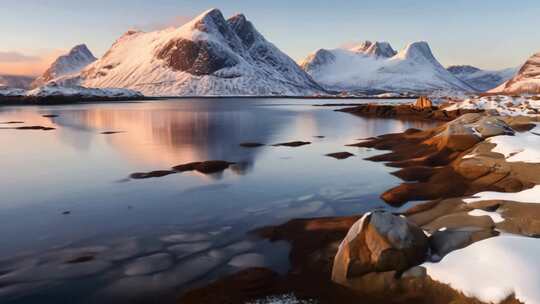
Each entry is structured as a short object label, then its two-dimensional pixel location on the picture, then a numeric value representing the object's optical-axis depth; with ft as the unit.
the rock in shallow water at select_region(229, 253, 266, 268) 38.32
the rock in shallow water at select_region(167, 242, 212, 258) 41.01
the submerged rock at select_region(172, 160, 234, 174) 84.84
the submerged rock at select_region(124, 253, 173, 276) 36.96
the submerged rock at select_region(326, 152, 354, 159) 101.00
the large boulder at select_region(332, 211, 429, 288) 32.96
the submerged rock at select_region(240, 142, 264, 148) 125.49
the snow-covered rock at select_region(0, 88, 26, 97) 571.85
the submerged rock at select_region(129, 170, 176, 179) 78.52
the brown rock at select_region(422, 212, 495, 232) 39.99
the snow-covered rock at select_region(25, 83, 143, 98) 572.10
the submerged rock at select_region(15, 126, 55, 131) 181.06
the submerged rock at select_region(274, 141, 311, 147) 126.66
